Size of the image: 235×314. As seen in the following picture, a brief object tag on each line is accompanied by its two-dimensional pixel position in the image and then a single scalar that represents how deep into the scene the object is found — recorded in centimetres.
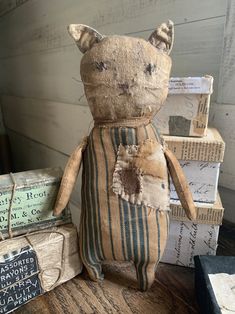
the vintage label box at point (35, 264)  47
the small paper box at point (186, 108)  51
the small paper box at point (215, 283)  42
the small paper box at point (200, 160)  52
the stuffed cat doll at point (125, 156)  44
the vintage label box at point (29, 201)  50
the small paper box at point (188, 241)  58
